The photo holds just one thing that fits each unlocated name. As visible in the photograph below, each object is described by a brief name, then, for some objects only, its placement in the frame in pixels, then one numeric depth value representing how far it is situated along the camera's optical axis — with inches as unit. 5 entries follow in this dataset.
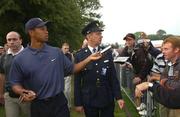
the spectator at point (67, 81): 254.2
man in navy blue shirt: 120.4
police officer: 143.8
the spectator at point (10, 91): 152.2
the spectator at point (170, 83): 102.6
